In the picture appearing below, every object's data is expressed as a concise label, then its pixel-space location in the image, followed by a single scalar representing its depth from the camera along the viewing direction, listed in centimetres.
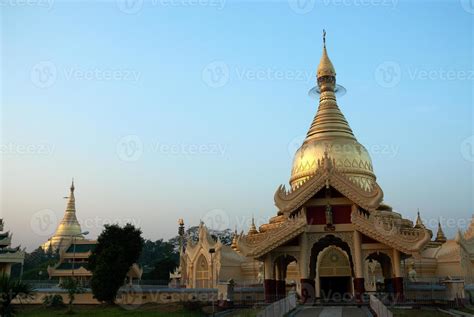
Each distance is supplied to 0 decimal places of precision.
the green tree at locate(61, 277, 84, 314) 3348
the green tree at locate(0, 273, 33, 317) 1923
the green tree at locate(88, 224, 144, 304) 3719
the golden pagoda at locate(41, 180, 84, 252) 9494
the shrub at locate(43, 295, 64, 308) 3716
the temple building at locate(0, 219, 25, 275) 4531
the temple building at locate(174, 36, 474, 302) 2689
